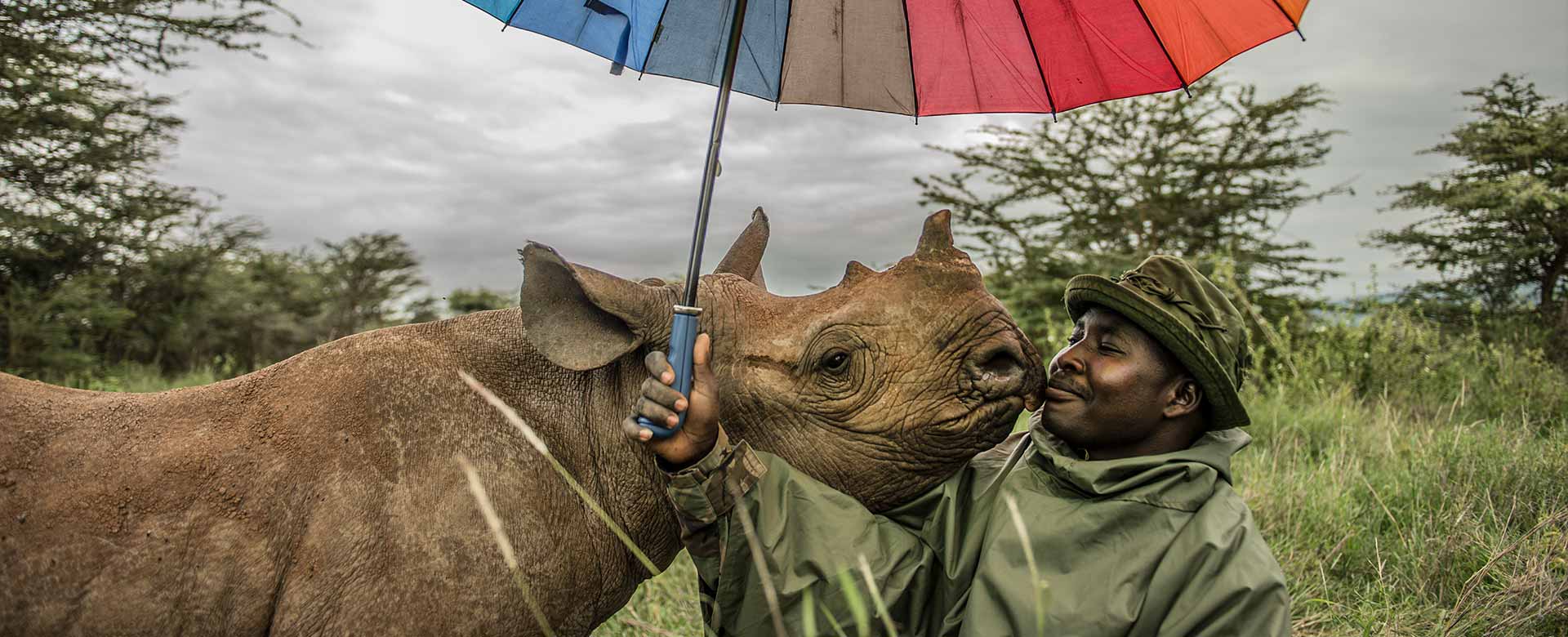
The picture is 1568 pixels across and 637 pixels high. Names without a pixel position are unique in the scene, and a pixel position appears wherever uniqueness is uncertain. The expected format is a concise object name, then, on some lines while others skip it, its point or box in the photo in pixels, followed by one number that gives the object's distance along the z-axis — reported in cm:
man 232
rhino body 221
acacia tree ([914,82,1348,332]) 1920
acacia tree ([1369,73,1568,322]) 1717
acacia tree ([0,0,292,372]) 1288
